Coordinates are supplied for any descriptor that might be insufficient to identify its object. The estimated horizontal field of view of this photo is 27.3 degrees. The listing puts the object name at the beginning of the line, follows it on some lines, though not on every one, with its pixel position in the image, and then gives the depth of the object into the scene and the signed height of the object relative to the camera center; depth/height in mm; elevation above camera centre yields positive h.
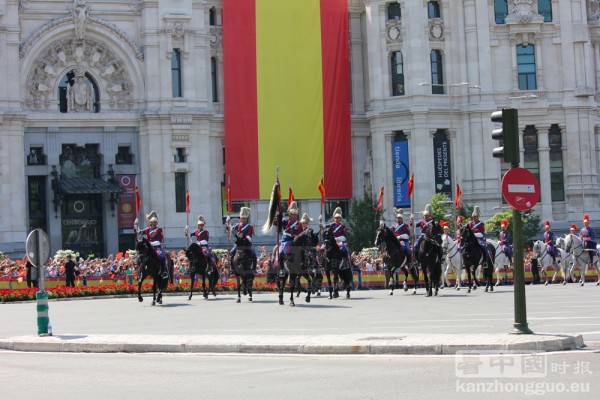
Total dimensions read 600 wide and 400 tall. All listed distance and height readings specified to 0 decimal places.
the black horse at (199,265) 40469 -739
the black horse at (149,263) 37688 -554
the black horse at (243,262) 37531 -631
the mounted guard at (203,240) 40906 +92
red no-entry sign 20325 +693
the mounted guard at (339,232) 37794 +176
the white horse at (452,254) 44594 -764
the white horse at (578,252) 47281 -910
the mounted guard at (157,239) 38562 +174
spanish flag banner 76500 +8981
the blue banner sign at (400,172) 77125 +3959
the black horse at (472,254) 41312 -745
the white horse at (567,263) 49750 -1396
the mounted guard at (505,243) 47784 -465
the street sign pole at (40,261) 24156 -235
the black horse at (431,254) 38594 -626
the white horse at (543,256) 51125 -1095
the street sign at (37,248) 24484 +22
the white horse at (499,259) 47938 -1076
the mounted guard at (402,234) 40519 +43
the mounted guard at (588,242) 47525 -542
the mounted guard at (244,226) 37312 +455
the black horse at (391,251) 39125 -503
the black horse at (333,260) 37062 -662
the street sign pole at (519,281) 20391 -847
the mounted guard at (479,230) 42438 +74
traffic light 20656 +1614
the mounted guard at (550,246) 50406 -681
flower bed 45250 -1673
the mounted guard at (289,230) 34844 +266
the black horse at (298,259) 34781 -563
